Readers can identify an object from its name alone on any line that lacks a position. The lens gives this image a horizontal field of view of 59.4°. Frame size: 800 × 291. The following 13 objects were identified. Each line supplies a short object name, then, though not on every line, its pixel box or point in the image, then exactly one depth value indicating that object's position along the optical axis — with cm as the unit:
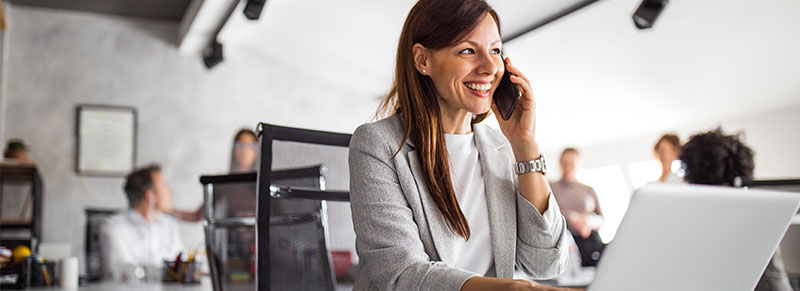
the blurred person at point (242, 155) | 411
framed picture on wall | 614
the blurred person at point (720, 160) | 228
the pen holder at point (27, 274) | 280
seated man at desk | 378
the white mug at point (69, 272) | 274
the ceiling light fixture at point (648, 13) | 379
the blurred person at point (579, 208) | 454
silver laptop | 75
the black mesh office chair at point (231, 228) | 181
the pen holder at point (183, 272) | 292
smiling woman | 118
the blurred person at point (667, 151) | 408
